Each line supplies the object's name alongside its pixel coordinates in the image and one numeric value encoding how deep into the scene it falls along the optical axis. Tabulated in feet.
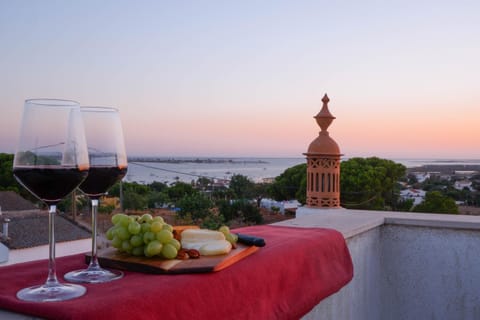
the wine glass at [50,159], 2.58
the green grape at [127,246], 3.58
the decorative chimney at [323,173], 12.84
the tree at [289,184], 47.95
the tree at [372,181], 41.86
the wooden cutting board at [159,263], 3.36
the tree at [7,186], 46.18
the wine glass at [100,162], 3.12
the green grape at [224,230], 4.23
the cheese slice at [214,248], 3.75
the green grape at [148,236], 3.46
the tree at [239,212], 36.99
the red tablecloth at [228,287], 2.61
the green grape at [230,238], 4.18
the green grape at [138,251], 3.58
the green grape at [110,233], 3.63
